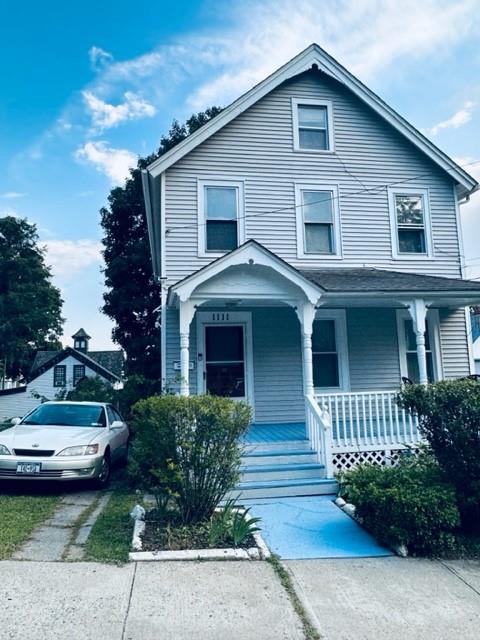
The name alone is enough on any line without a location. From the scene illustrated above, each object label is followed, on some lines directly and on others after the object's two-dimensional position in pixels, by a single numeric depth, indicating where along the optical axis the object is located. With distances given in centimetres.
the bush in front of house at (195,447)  516
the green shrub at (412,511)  472
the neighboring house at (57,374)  3138
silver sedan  680
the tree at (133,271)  2161
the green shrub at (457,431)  517
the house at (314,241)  949
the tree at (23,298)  3645
